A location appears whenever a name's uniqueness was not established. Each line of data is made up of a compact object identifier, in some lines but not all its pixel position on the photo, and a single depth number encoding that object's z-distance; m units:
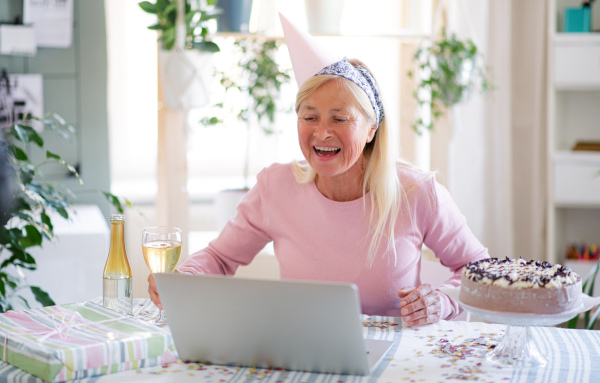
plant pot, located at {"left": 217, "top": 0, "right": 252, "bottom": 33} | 2.86
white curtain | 3.43
